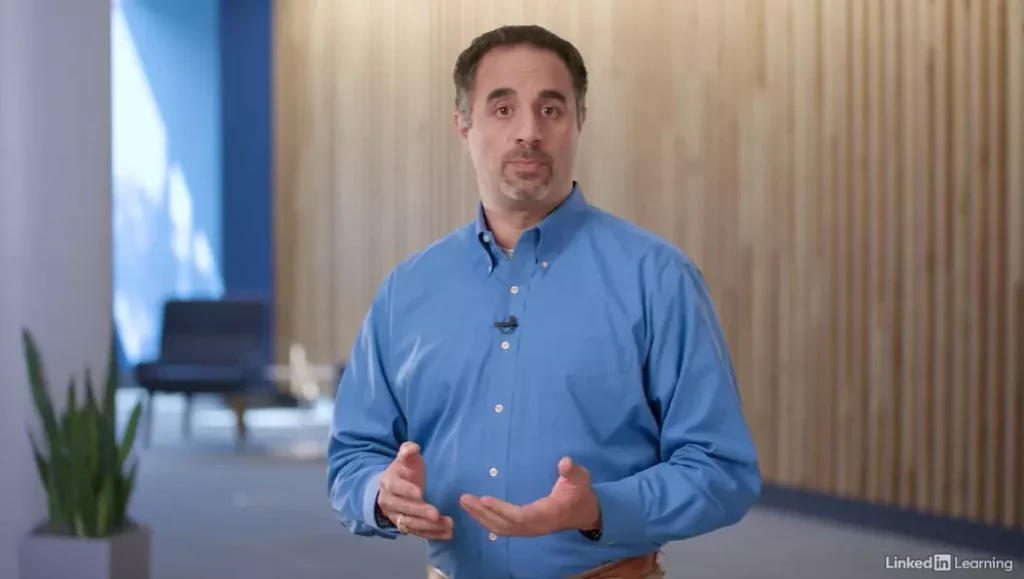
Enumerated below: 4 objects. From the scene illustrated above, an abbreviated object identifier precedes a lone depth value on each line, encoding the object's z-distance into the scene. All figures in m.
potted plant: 3.74
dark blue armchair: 7.90
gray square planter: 3.70
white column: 3.90
